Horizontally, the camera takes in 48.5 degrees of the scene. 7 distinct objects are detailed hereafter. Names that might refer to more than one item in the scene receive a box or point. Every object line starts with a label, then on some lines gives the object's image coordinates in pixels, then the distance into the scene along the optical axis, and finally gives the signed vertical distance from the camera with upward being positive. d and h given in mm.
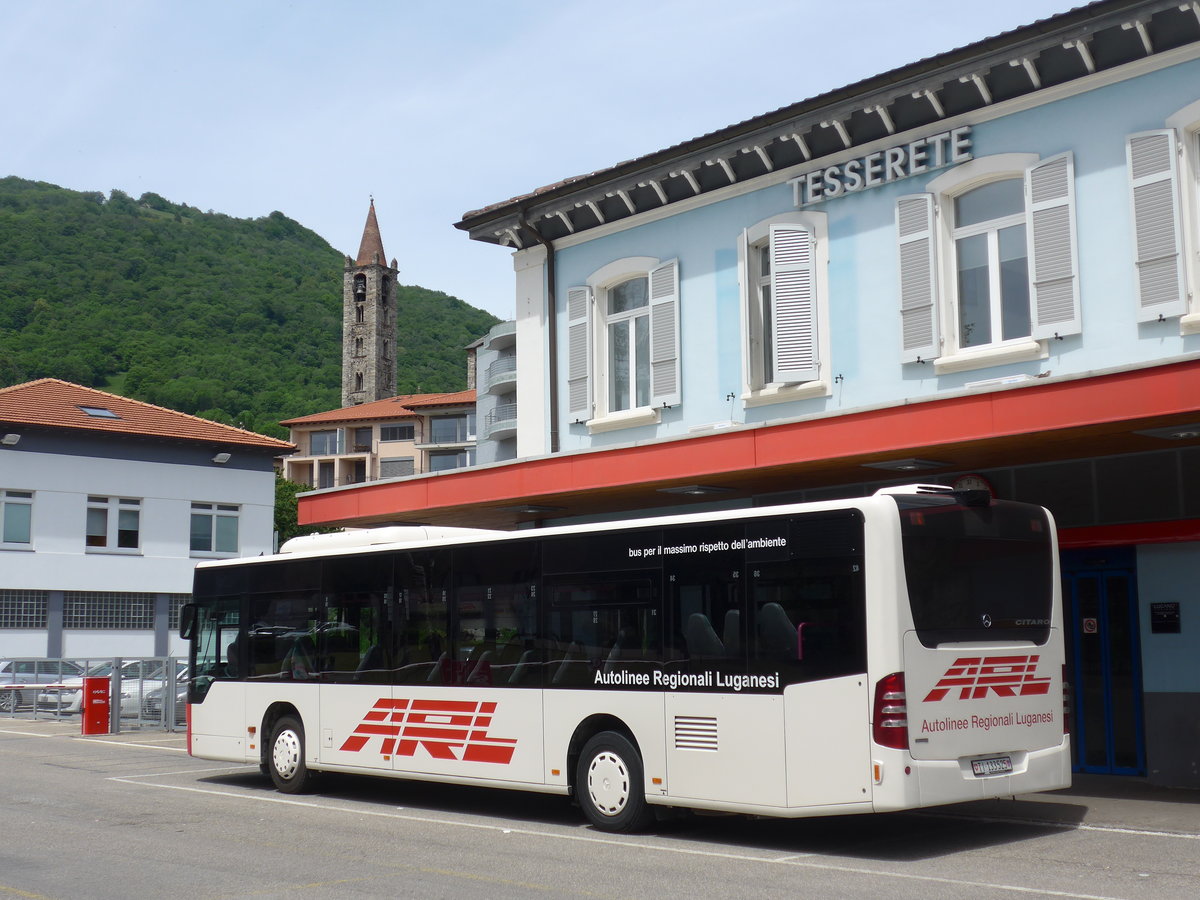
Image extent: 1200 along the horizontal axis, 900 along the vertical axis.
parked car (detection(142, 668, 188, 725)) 25719 -1754
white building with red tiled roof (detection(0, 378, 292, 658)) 39844 +3164
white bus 9945 -430
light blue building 13109 +3236
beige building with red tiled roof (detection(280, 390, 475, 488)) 112312 +14991
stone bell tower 137250 +29357
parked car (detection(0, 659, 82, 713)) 30031 -1390
